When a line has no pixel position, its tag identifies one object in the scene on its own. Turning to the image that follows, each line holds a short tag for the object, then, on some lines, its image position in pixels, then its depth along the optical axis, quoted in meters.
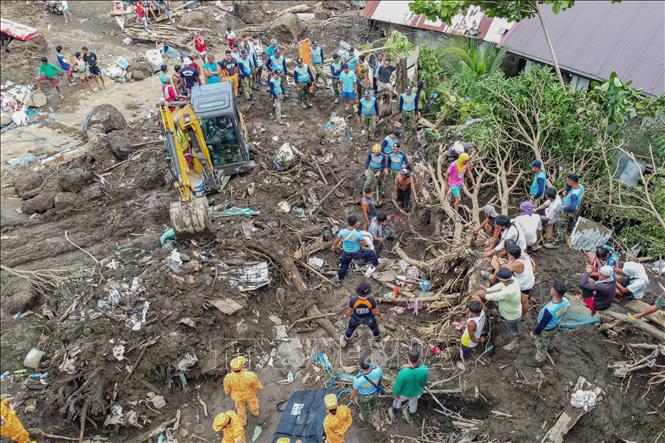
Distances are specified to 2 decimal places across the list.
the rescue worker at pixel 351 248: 9.14
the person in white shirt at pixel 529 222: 8.30
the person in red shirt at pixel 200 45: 18.84
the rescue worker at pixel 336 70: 15.29
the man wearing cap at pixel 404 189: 10.81
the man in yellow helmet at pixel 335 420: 6.27
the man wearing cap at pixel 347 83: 14.41
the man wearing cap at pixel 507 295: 6.77
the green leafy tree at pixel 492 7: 10.80
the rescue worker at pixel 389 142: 11.02
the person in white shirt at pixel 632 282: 7.15
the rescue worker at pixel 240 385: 7.11
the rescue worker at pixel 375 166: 11.01
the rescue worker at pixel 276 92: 14.59
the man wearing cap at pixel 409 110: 12.82
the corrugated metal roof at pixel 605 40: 11.60
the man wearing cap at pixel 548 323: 6.52
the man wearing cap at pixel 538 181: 9.20
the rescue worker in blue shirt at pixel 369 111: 13.44
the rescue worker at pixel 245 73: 15.28
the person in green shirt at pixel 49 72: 17.16
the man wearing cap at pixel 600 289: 6.74
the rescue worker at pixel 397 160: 11.08
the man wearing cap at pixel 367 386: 6.70
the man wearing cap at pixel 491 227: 8.16
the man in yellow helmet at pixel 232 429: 6.54
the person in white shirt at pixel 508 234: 7.82
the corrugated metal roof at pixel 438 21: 15.92
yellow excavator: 9.79
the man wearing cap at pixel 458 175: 9.83
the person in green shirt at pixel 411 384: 6.61
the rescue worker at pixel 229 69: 15.14
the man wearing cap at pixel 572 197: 8.55
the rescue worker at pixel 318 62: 16.30
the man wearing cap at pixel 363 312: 7.65
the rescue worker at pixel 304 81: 14.98
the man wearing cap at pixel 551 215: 8.68
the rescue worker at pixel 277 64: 15.59
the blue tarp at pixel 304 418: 6.83
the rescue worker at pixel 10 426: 6.96
